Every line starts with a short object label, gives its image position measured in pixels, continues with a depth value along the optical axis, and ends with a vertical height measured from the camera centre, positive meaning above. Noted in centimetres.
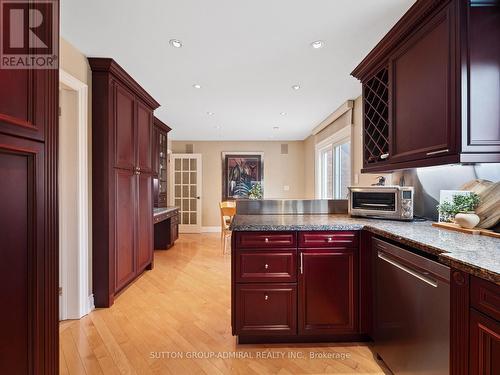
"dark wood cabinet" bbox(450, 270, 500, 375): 93 -56
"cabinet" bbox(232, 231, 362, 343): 189 -73
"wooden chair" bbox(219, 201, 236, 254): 451 -50
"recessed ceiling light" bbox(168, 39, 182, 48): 206 +119
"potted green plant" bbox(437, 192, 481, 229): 160 -17
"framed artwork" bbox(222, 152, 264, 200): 652 +33
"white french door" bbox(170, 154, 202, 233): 634 -7
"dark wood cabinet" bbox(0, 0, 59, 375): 90 -13
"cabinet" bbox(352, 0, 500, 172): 137 +62
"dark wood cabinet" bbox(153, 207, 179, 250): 473 -88
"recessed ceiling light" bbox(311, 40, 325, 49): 209 +119
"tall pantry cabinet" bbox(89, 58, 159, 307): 246 +8
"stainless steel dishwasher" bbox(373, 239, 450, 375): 119 -70
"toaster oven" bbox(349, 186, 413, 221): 203 -14
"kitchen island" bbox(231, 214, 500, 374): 189 -70
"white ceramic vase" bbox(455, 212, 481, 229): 159 -22
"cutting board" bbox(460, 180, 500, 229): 158 -12
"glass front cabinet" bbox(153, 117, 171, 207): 441 +47
